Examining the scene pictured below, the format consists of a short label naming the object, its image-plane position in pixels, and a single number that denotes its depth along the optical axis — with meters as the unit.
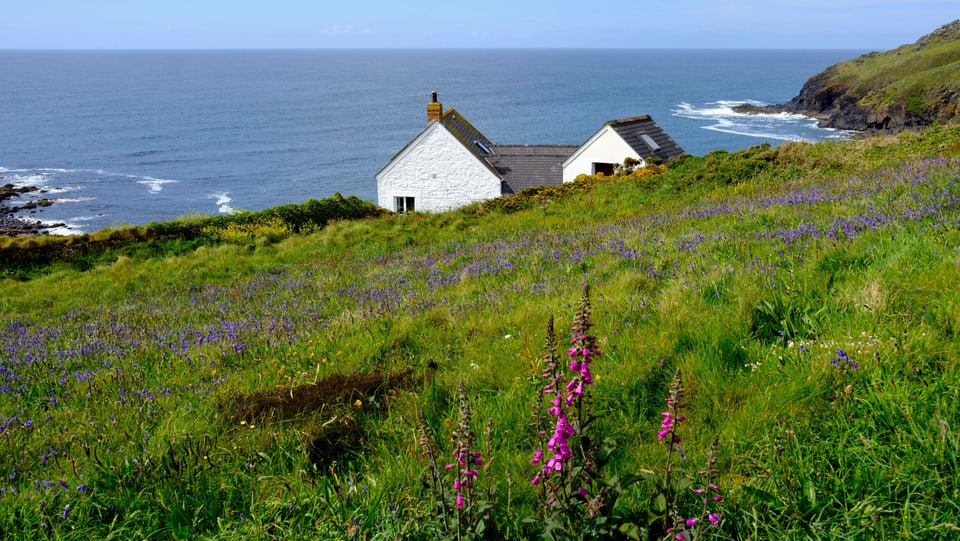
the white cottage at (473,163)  41.22
